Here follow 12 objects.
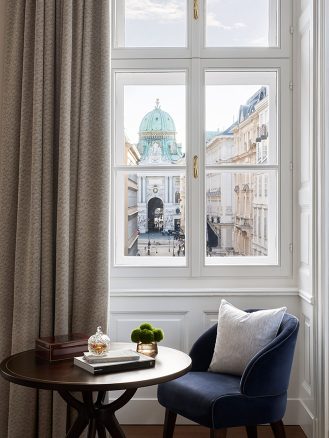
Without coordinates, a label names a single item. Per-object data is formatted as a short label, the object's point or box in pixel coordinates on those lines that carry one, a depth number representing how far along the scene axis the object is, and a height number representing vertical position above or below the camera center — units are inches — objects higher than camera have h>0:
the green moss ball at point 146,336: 109.1 -19.1
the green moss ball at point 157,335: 110.0 -19.1
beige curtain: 128.9 +9.6
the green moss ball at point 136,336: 109.8 -19.2
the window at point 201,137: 143.1 +21.7
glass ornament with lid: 102.2 -19.3
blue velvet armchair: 106.7 -29.5
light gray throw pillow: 118.1 -21.1
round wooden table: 92.6 -23.1
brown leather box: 105.9 -20.8
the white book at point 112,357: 99.6 -20.9
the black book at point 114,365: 97.4 -22.0
